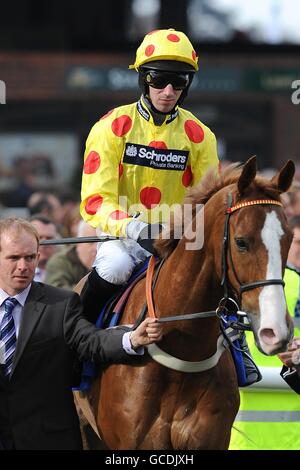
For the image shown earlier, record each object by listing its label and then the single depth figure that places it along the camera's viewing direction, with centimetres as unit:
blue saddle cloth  1013
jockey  1026
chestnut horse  885
